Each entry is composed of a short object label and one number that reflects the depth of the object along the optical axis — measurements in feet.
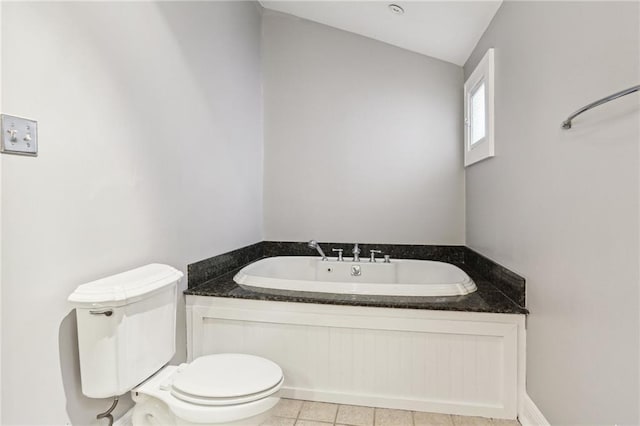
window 7.13
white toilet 4.32
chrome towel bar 3.16
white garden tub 6.93
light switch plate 3.65
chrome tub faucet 9.69
